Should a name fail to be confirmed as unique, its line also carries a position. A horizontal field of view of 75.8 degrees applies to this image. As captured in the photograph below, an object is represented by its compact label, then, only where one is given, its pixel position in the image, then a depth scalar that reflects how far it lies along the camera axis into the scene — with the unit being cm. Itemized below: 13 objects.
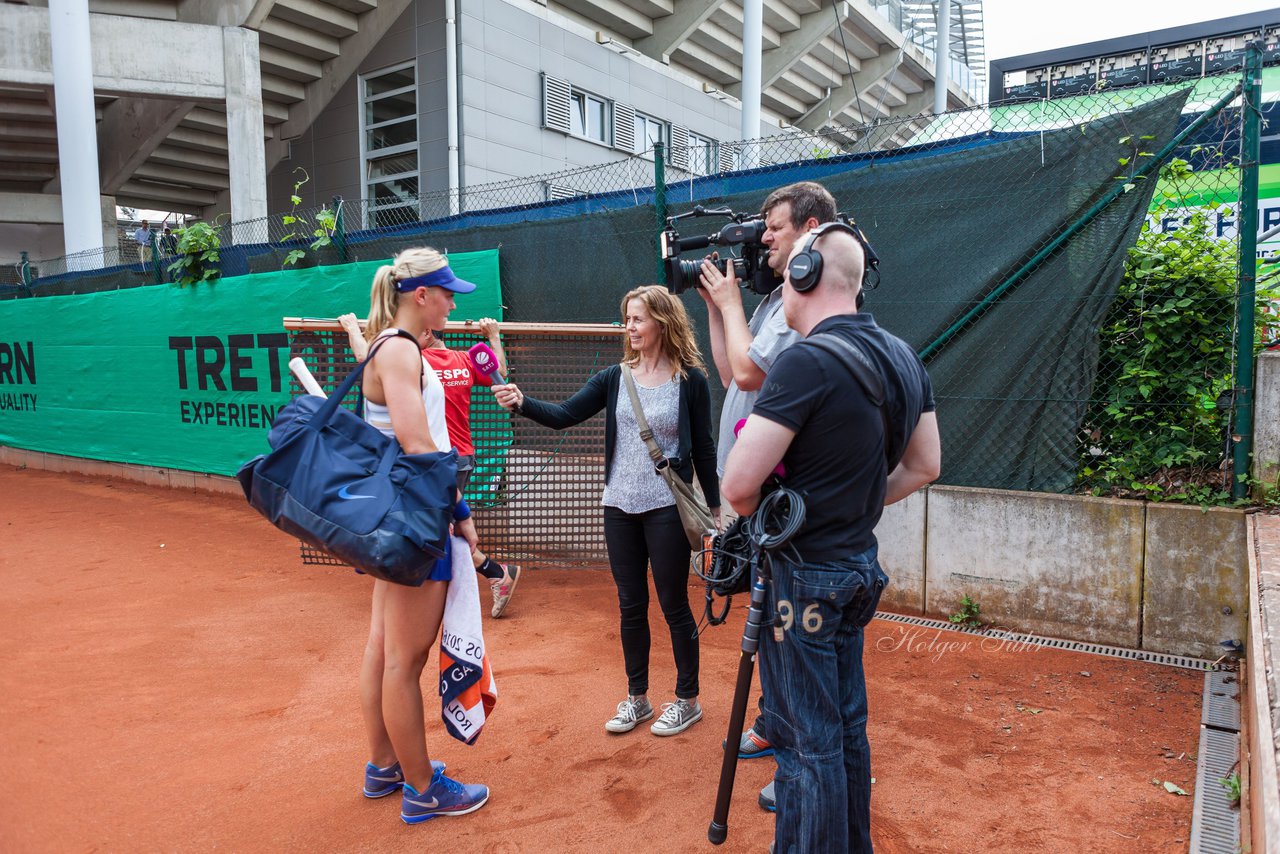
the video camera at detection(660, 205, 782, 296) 287
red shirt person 459
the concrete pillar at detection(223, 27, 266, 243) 1429
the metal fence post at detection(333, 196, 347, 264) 772
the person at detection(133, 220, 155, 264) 1062
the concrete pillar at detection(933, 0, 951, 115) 2209
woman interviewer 346
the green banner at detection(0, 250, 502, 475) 793
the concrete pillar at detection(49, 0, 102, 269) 1281
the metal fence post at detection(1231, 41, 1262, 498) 416
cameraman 270
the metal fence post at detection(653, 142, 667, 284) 573
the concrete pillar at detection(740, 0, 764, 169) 1697
